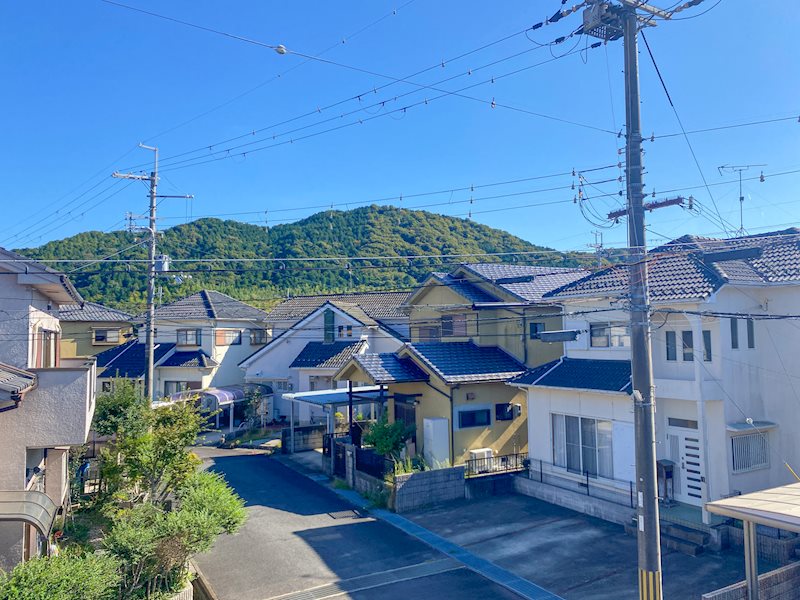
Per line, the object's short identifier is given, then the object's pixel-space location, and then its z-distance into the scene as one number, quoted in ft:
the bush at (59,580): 23.61
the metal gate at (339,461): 66.54
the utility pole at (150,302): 64.36
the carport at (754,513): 27.58
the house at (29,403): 31.22
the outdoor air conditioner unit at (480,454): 64.13
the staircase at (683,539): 40.47
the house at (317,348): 104.68
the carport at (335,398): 68.08
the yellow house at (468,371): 63.82
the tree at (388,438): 60.18
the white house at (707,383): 45.24
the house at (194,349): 111.04
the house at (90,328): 122.11
